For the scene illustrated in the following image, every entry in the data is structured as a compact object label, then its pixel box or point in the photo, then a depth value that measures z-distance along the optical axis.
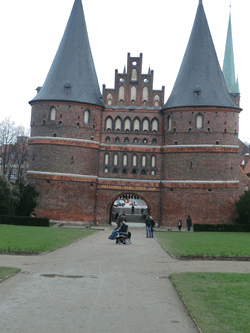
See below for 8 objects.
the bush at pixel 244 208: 48.00
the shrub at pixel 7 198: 44.78
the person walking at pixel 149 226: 33.22
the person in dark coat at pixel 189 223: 45.78
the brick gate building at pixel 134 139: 49.78
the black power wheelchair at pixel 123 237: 26.63
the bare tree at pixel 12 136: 68.44
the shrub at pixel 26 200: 48.47
